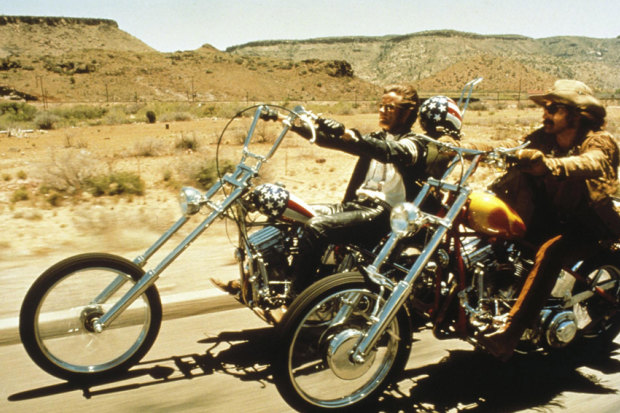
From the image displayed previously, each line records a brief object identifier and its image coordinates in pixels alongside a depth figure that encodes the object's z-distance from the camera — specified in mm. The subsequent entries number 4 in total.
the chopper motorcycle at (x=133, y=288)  3195
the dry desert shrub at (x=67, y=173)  8859
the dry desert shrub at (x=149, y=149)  15023
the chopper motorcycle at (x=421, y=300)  2838
